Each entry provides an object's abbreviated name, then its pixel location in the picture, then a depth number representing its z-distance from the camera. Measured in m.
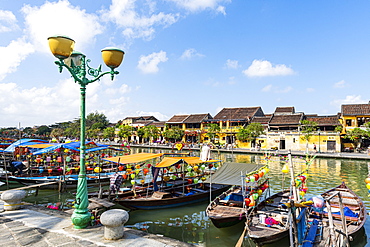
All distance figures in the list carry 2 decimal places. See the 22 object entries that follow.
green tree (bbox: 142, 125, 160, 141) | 57.44
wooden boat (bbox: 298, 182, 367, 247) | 8.03
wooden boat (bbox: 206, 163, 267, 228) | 9.82
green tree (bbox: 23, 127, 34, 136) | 83.90
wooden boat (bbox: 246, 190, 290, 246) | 8.06
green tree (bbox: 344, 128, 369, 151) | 37.69
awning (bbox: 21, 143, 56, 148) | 19.12
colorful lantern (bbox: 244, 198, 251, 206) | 9.62
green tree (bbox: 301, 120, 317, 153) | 40.98
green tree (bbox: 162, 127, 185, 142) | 55.81
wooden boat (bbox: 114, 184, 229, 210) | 12.07
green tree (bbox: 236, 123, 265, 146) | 45.66
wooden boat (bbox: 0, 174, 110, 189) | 17.16
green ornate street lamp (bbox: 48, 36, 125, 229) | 5.51
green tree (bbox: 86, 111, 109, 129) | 86.06
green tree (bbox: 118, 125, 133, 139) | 61.22
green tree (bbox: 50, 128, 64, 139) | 75.40
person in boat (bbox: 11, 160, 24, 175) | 18.55
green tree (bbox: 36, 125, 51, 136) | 82.59
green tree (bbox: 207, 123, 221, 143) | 51.72
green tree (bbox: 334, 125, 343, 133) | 39.99
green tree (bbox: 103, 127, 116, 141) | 65.19
